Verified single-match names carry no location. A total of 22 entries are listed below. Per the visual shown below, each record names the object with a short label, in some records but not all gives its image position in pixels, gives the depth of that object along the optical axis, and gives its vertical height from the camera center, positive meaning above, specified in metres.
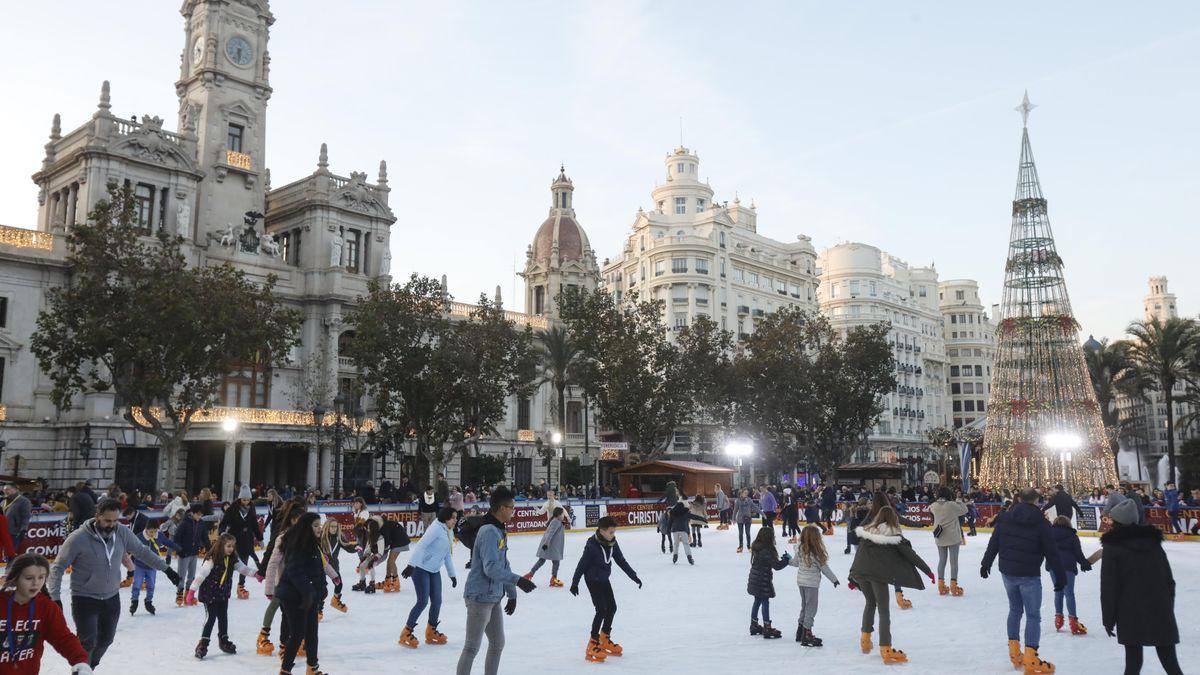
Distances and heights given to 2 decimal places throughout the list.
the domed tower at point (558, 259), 66.88 +13.60
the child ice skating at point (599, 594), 11.10 -1.80
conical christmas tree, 34.19 +2.21
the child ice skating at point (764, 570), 11.92 -1.62
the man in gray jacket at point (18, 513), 17.83 -1.32
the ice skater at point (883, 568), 10.70 -1.42
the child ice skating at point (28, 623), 5.50 -1.07
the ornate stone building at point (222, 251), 40.09 +10.16
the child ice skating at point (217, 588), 11.08 -1.71
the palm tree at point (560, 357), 50.31 +4.77
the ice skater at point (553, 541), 16.28 -1.73
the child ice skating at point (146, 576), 14.28 -2.08
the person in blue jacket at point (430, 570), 11.80 -1.59
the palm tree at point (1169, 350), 49.91 +5.19
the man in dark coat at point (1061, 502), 22.59 -1.39
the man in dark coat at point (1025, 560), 9.91 -1.24
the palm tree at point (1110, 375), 59.03 +4.57
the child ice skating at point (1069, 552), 12.21 -1.41
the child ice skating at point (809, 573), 11.60 -1.60
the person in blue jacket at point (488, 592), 8.59 -1.36
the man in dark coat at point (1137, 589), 8.00 -1.26
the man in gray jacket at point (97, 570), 8.37 -1.13
